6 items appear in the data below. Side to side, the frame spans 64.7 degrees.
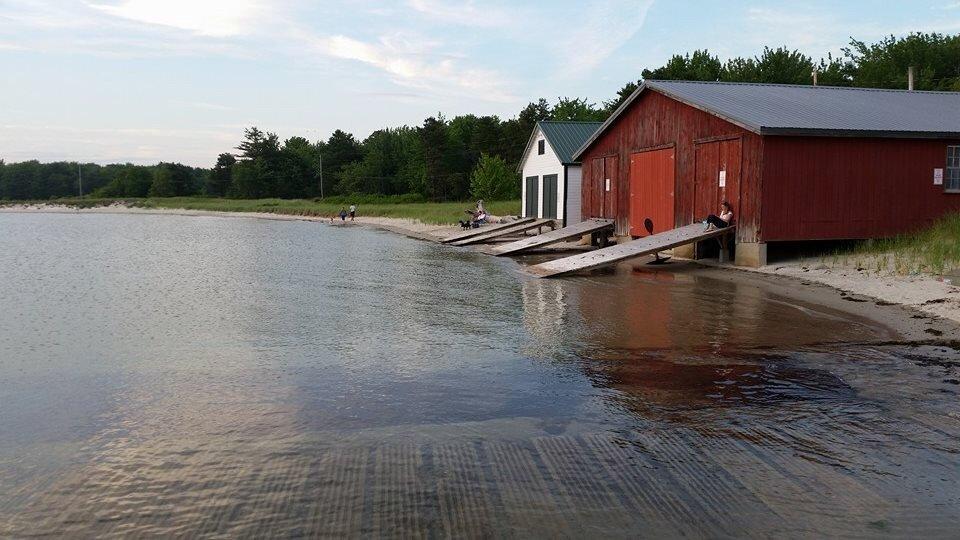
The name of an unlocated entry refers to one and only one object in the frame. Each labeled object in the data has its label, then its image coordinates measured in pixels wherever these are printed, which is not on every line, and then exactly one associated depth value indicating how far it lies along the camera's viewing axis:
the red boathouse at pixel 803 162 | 17.72
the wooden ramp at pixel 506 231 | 29.42
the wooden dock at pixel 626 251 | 17.19
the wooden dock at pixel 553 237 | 23.39
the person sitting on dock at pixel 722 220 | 18.53
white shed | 32.53
